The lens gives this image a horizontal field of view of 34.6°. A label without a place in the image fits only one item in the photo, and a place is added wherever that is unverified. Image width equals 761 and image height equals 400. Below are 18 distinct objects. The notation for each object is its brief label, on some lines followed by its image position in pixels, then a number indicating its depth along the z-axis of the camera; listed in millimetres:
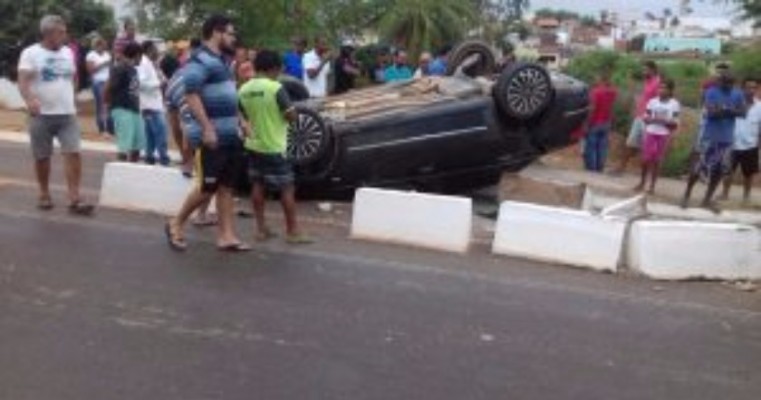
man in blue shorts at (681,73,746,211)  13745
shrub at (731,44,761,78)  25625
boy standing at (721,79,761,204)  14266
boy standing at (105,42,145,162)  12727
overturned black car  11680
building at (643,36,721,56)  76938
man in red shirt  16531
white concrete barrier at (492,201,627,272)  9492
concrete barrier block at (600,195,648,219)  10344
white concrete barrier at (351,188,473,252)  9867
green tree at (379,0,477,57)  30953
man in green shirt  9180
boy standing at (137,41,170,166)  13273
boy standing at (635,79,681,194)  14852
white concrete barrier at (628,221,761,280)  9328
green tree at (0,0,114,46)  26438
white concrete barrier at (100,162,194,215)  10672
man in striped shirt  8672
